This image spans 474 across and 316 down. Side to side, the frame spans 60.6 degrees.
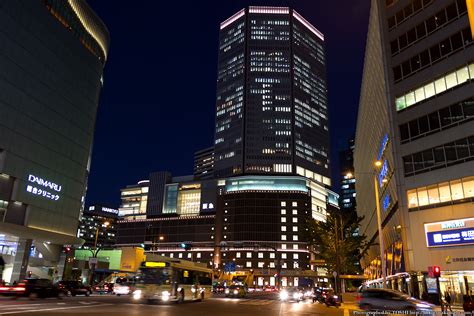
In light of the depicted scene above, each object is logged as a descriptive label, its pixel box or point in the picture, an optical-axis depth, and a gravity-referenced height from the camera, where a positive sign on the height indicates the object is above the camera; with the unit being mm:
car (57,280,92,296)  42875 -1046
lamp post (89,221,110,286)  53862 +2192
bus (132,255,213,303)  30047 -27
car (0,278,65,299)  32156 -987
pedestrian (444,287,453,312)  30081 -799
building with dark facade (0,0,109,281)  58500 +23648
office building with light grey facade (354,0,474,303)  37594 +14338
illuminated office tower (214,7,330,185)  196350 +51835
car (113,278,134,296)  46594 -998
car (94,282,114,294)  54031 -1234
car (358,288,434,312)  23525 -823
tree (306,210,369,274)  50219 +5723
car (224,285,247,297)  54500 -1108
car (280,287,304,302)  47875 -1251
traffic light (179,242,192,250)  62344 +5152
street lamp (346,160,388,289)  31531 +2245
